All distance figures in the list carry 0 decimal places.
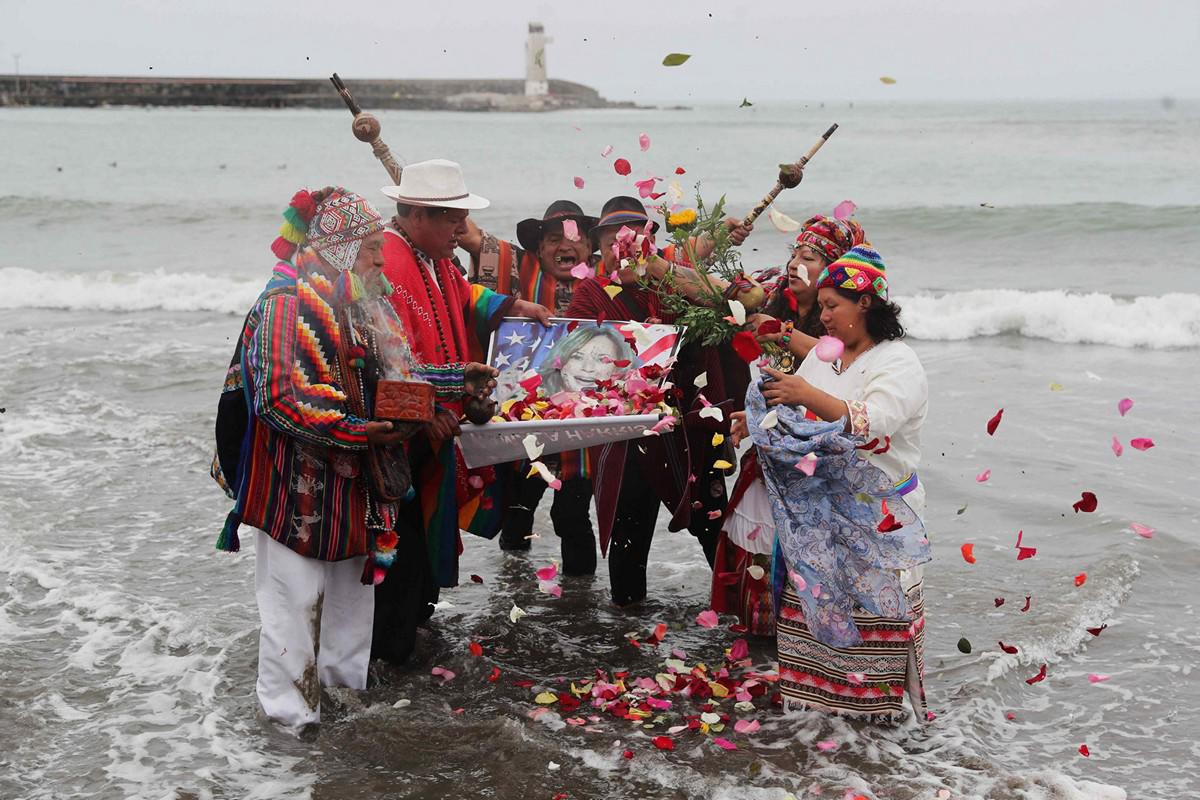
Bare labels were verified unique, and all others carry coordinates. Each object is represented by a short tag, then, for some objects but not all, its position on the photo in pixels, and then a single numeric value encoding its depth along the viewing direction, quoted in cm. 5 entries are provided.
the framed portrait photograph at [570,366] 540
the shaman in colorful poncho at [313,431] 457
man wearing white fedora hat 538
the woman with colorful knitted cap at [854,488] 458
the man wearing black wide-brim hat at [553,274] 691
